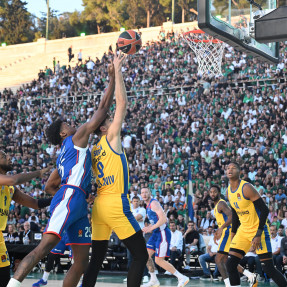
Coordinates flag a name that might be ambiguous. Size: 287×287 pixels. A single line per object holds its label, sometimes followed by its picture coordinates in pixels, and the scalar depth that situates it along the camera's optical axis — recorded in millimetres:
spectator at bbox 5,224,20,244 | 16781
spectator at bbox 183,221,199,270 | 15172
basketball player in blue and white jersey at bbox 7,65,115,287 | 6547
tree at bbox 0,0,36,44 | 64375
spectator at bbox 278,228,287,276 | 13422
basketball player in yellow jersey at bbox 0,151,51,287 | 6266
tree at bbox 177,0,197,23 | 52244
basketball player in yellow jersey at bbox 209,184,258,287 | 10148
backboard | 8688
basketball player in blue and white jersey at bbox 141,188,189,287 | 11164
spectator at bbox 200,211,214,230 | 16636
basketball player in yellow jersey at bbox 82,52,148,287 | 6684
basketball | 8141
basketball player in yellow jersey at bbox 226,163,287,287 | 8852
